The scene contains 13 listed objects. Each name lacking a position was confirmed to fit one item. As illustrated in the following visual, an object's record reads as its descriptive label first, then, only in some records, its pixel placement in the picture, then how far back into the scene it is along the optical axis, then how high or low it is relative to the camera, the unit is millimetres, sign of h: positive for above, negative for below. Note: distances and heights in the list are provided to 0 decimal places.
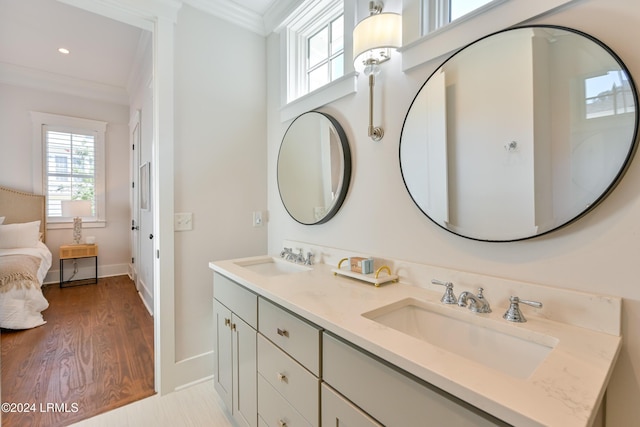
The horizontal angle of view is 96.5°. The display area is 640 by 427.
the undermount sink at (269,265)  1818 -337
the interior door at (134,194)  3969 +329
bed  2742 -474
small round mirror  1635 +297
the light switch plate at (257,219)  2271 -36
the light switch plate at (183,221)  1903 -41
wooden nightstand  4066 -545
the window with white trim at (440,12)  1189 +856
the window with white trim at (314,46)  1822 +1174
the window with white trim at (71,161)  4219 +844
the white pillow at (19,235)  3592 -246
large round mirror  787 +260
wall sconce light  1304 +807
